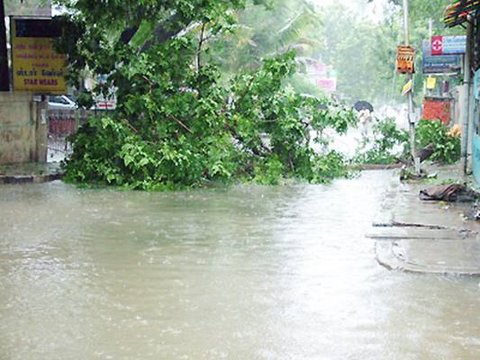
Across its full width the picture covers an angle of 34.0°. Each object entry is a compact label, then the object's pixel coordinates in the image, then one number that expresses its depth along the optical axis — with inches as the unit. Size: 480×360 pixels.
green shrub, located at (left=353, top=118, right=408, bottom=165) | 921.5
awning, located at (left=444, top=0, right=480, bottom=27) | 513.3
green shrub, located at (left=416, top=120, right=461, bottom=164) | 884.6
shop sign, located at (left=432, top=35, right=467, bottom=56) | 906.1
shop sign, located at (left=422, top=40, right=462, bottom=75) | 1028.1
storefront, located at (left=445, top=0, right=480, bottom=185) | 616.7
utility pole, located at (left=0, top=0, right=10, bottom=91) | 844.6
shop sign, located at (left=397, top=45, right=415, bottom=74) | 712.4
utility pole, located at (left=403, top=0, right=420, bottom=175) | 714.8
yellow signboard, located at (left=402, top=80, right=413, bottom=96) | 734.5
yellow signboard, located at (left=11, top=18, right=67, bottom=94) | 820.0
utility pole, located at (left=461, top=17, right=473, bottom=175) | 635.6
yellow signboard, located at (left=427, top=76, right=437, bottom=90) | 1391.5
